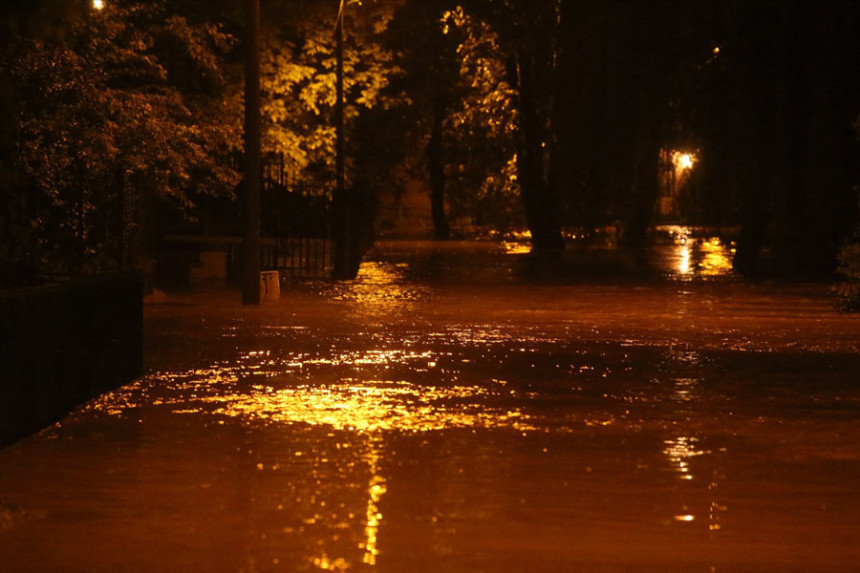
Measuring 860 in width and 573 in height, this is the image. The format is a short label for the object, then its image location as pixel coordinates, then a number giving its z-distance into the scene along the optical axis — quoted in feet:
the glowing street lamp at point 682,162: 213.58
